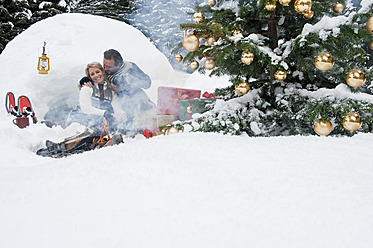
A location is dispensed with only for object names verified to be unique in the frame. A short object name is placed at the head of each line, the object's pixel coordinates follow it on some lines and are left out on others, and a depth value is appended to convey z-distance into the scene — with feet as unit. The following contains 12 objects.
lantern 11.39
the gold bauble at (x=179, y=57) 6.79
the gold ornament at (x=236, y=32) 5.78
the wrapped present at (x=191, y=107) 7.80
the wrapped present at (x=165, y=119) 10.47
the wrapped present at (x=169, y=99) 10.39
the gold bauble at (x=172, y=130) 4.94
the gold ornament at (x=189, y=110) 8.32
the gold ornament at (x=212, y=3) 6.40
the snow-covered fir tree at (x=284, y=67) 4.35
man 10.30
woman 10.01
